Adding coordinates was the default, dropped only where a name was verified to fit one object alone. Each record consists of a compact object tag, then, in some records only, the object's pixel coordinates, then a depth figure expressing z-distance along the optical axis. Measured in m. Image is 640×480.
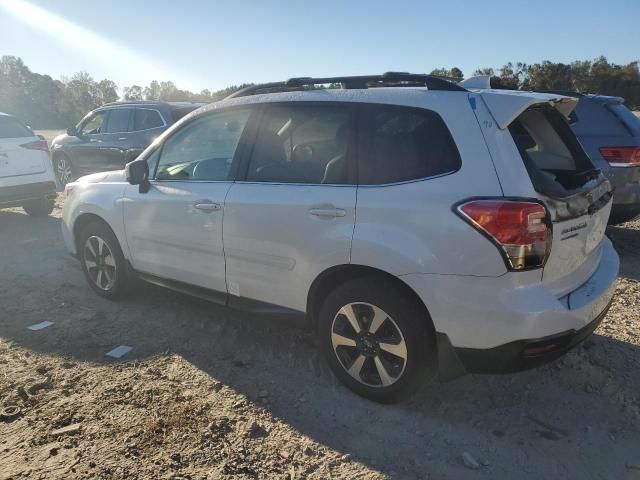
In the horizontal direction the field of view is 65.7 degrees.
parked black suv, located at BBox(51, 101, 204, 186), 9.07
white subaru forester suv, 2.44
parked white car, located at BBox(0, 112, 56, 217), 7.57
